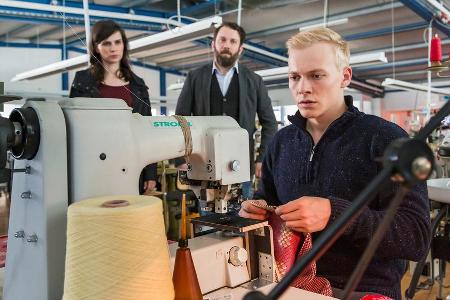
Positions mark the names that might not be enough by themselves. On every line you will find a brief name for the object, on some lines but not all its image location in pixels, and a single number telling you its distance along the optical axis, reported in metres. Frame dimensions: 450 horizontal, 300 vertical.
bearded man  2.43
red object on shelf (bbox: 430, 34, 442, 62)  2.52
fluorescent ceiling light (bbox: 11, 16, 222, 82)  2.52
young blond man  1.02
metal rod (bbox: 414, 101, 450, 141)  0.39
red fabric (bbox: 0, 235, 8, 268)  1.07
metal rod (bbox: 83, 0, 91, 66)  1.68
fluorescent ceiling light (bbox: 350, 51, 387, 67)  3.91
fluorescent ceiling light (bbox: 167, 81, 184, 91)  6.75
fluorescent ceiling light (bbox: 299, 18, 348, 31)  4.02
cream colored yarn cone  0.61
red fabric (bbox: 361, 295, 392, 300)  0.80
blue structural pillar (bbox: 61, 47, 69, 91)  8.64
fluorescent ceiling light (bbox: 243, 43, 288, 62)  6.72
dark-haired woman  1.81
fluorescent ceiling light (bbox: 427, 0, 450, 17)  4.00
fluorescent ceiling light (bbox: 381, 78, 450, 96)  5.44
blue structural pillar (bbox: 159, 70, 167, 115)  11.38
